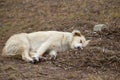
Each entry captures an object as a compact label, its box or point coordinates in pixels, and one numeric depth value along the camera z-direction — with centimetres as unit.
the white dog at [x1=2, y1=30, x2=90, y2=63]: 1800
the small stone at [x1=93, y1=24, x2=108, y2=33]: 2229
